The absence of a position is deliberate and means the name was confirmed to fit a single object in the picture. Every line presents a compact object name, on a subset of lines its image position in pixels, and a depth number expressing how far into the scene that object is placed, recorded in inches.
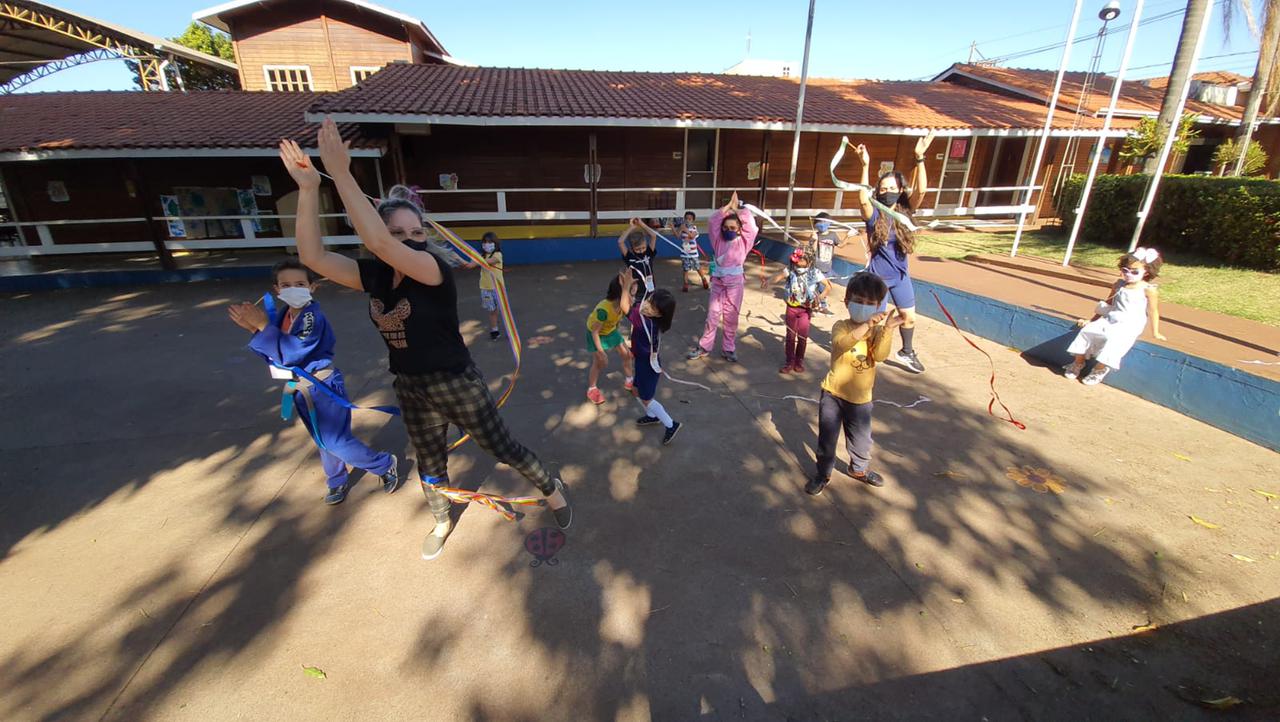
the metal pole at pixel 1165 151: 277.4
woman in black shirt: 78.6
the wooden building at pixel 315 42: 647.1
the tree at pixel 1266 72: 439.8
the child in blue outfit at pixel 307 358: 126.4
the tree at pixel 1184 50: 381.4
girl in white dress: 197.9
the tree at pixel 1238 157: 535.2
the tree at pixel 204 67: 854.5
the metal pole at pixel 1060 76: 325.2
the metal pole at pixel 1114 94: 291.9
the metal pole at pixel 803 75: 383.2
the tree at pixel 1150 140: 430.9
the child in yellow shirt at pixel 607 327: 165.2
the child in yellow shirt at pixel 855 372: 128.5
